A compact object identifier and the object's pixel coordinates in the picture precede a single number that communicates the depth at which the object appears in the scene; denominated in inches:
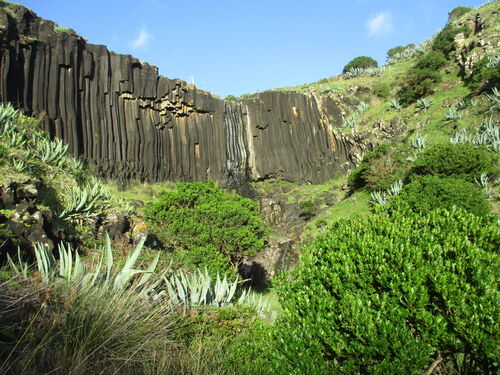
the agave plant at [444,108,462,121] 931.6
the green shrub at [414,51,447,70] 1270.9
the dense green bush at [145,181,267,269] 605.3
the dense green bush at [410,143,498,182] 665.6
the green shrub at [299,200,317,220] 1092.5
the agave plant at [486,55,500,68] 911.7
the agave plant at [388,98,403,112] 1252.7
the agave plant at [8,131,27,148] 533.6
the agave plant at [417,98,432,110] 1135.0
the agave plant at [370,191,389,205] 802.8
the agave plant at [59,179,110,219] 477.4
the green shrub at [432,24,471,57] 1316.8
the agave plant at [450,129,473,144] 767.1
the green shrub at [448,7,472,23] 2339.6
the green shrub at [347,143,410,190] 883.1
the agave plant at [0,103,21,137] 546.0
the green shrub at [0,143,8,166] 453.9
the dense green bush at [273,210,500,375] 180.5
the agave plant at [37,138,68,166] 586.2
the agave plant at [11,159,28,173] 458.8
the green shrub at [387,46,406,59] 2677.2
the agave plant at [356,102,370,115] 1471.5
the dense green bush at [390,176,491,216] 547.5
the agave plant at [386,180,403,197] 787.4
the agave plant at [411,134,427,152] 910.6
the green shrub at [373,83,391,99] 1520.7
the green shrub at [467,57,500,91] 895.5
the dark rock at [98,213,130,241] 492.1
